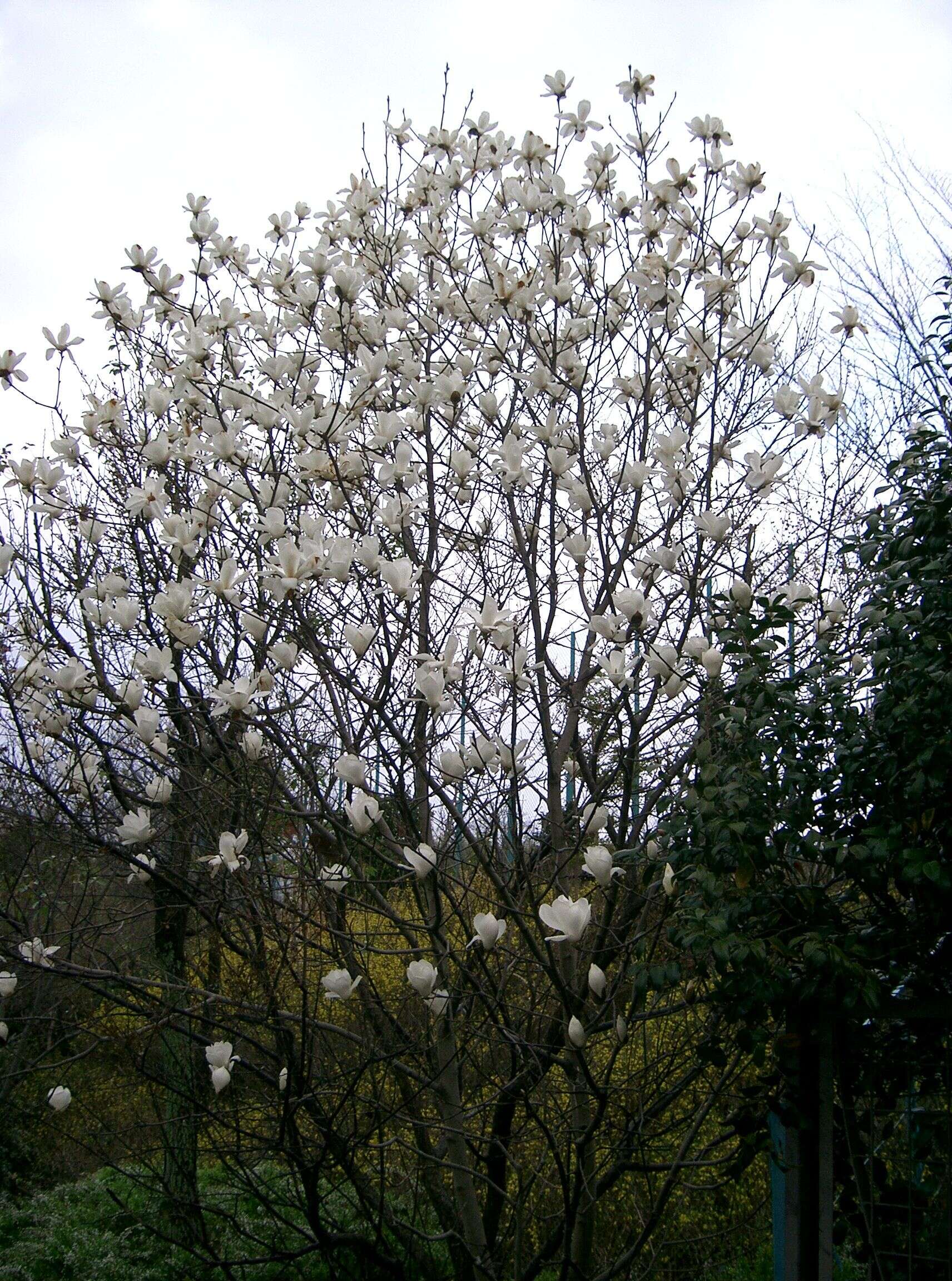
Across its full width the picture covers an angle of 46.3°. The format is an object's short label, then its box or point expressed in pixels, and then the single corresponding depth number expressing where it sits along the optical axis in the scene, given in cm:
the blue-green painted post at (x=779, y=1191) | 256
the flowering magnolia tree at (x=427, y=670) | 271
